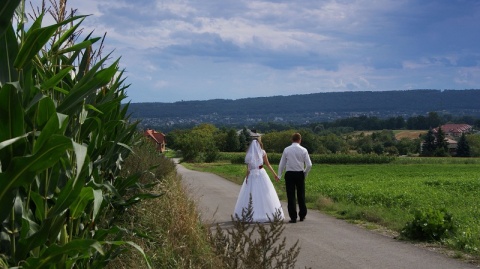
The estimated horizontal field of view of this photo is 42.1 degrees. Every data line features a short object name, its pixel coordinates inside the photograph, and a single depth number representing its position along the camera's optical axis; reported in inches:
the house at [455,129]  5674.2
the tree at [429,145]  4001.0
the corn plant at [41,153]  113.5
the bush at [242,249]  174.4
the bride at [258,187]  536.1
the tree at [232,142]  3836.6
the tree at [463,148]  4028.1
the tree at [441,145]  3816.4
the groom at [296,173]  533.6
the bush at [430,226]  433.7
